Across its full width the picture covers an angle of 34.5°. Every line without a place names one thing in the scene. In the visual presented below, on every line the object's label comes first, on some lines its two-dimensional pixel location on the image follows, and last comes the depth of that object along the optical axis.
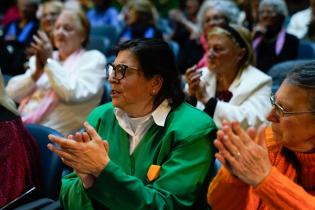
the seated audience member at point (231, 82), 2.41
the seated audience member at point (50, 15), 4.06
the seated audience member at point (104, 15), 6.37
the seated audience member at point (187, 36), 4.01
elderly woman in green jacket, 1.43
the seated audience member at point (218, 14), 3.56
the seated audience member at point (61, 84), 2.80
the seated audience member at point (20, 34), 4.09
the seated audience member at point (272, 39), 3.80
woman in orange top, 1.24
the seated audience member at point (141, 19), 4.66
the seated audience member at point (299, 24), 4.38
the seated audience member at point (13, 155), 1.80
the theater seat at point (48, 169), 1.95
